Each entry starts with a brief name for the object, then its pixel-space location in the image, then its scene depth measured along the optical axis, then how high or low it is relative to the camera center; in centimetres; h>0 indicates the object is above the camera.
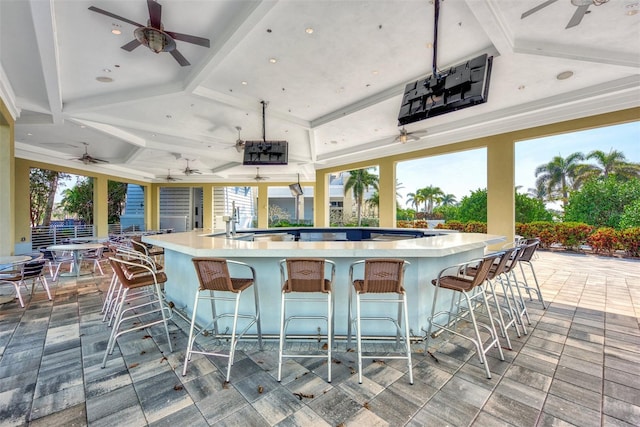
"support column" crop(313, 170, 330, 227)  1060 +57
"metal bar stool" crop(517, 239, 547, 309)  325 -52
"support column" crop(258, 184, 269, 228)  1381 +37
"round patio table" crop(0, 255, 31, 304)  351 -65
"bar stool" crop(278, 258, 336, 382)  202 -53
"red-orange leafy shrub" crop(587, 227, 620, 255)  777 -82
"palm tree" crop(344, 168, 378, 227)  1413 +174
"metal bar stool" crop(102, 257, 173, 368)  235 -67
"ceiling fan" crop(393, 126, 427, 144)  605 +187
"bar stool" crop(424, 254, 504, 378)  213 -63
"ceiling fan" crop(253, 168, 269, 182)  1175 +177
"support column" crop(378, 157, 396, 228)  835 +68
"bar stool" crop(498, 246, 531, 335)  289 -72
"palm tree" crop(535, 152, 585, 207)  1562 +249
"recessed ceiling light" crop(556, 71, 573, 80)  406 +220
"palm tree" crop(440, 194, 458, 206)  2291 +141
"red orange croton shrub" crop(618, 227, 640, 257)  742 -77
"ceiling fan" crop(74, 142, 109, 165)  729 +156
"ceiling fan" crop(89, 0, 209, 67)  263 +191
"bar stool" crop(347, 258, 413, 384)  201 -53
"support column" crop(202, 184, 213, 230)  1372 +48
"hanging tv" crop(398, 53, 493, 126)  284 +144
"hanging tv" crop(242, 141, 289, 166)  589 +140
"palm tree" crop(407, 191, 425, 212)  2252 +127
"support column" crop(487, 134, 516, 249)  593 +65
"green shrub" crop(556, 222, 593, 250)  845 -67
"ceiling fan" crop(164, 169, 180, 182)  1135 +165
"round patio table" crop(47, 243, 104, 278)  514 -68
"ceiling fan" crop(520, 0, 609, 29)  244 +202
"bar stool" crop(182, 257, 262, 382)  209 -55
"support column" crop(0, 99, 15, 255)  453 +53
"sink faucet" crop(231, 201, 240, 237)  391 -7
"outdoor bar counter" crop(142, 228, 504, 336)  228 -51
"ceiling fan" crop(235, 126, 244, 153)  617 +168
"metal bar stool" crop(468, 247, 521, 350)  253 -59
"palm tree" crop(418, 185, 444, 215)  2144 +159
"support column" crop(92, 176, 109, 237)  1005 +32
